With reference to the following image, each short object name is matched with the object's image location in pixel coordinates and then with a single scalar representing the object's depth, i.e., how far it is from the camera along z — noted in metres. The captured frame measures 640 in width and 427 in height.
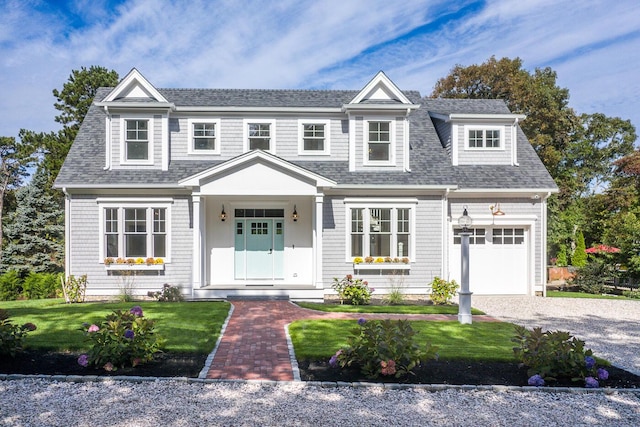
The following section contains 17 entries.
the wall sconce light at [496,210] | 15.07
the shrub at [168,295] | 13.62
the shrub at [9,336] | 6.64
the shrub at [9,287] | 16.72
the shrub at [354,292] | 13.25
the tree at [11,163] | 25.58
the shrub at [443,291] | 13.65
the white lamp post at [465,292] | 9.95
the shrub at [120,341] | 6.36
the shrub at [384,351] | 6.12
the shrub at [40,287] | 16.66
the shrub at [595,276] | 17.72
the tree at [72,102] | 25.20
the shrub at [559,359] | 6.11
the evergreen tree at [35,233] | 20.38
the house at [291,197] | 14.08
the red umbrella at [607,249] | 18.42
